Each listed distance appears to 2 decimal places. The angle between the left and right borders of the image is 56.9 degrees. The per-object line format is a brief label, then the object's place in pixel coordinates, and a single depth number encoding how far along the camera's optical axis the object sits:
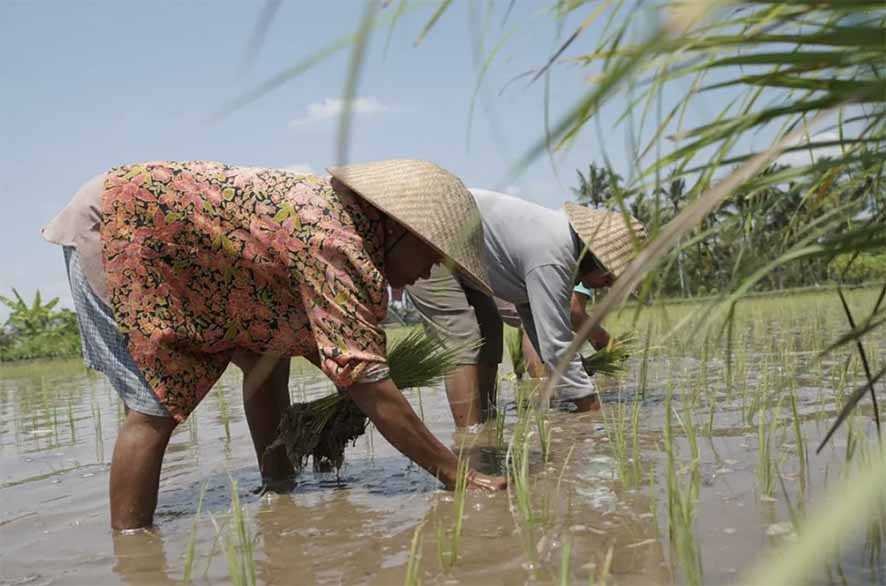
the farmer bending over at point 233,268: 2.28
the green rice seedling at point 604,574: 1.30
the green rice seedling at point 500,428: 3.10
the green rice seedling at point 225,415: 3.86
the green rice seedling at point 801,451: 2.12
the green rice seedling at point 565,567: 1.30
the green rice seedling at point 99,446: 3.75
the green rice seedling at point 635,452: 2.29
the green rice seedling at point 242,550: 1.54
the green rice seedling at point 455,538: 1.75
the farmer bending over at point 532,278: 3.50
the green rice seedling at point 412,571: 1.43
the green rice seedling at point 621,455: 2.28
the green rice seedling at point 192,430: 4.05
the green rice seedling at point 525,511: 1.75
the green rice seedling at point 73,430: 4.36
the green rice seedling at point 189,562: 1.67
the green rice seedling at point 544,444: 2.65
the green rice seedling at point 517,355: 5.59
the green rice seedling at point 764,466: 2.09
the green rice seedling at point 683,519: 1.37
